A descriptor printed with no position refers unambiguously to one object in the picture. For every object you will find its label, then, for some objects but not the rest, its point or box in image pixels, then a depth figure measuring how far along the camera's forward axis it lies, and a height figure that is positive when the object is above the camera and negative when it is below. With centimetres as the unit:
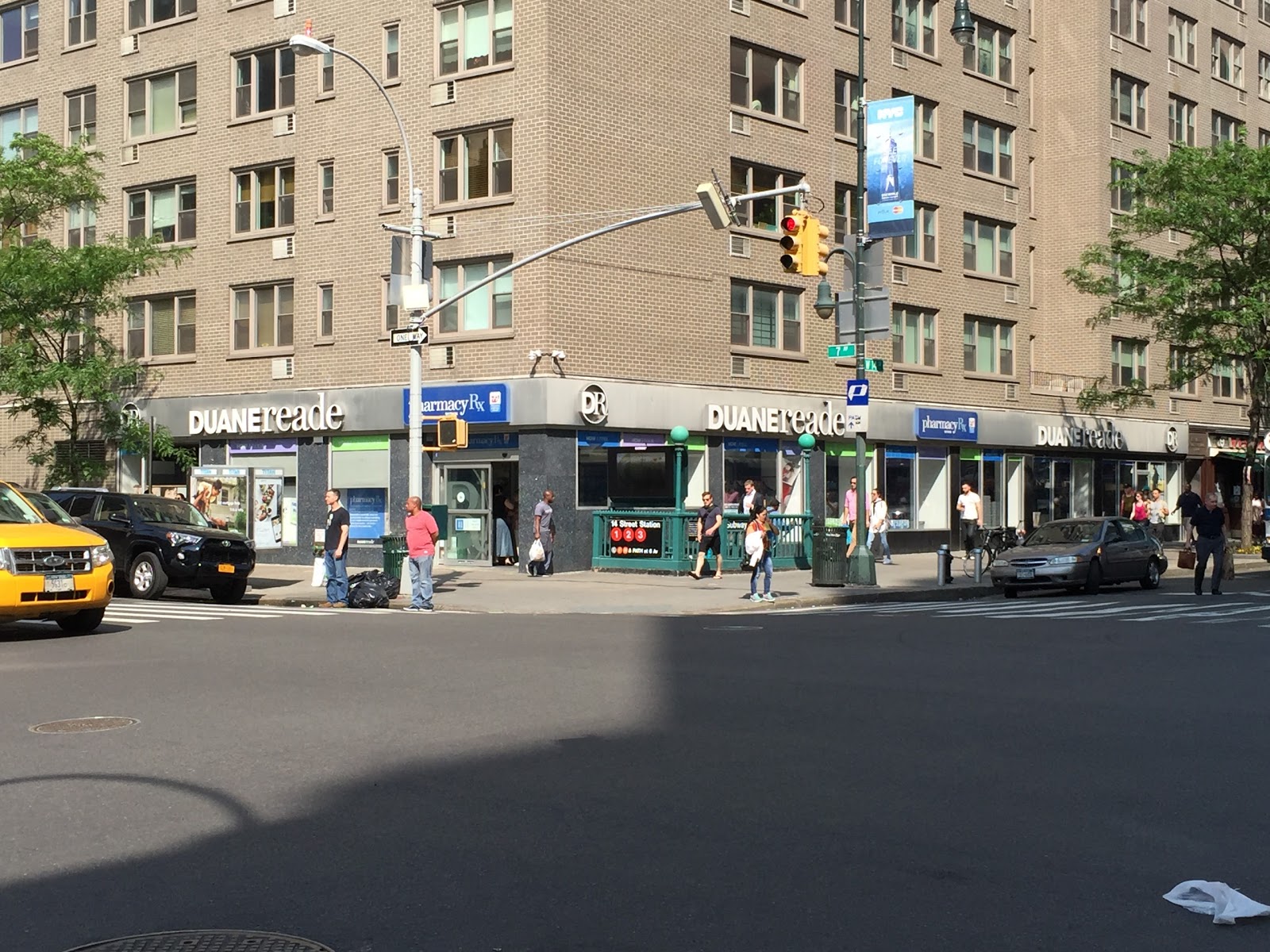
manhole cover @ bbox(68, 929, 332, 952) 508 -156
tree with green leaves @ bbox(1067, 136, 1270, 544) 3819 +604
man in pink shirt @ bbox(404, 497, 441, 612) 2261 -86
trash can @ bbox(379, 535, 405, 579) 2547 -102
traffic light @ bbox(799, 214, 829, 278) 2122 +352
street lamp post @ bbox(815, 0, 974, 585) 2566 +345
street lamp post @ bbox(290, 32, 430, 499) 2397 +238
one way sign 2428 +263
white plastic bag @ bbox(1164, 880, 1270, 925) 550 -159
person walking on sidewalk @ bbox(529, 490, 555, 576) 3059 -70
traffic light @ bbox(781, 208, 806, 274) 2105 +361
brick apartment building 3203 +641
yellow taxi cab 1609 -84
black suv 2412 -82
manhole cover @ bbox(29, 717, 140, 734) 968 -153
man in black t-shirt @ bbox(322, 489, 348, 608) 2275 -90
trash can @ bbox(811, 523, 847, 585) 2673 -121
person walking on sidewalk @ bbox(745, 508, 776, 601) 2361 -96
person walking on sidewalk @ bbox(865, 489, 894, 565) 3391 -65
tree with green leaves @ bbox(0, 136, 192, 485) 3262 +459
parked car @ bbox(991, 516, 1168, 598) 2592 -123
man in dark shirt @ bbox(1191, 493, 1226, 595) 2439 -78
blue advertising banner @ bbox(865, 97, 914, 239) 2653 +591
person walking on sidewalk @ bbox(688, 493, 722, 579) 2927 -78
